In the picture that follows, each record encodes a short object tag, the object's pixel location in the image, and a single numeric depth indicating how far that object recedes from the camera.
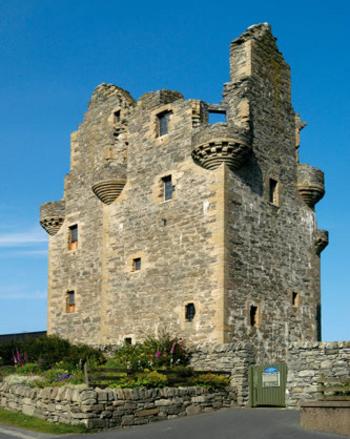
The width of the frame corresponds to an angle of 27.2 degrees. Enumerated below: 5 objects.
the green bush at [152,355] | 25.66
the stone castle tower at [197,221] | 28.02
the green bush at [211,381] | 23.97
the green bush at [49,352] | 27.12
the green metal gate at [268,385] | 23.89
